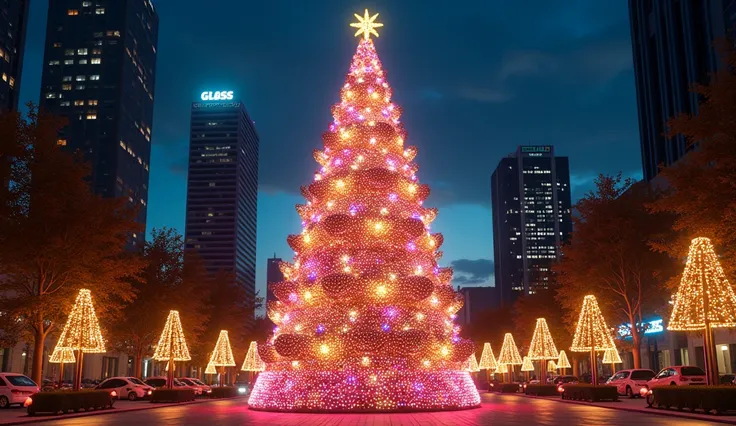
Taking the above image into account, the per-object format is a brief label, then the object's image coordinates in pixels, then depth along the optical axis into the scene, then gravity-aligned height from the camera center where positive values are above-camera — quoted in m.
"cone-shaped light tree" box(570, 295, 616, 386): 26.69 +0.15
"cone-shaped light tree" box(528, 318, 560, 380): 32.84 -0.43
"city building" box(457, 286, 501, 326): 192.75 +7.72
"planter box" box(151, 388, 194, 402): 29.56 -2.69
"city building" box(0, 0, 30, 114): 86.96 +40.45
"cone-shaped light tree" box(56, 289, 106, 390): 22.08 +0.20
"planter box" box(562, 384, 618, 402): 26.39 -2.32
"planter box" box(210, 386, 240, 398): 38.44 -3.35
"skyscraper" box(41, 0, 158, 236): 136.38 +57.15
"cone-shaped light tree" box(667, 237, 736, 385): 17.84 +1.04
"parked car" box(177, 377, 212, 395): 41.00 -3.24
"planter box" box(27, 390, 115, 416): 19.62 -2.07
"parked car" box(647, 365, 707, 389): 29.12 -1.81
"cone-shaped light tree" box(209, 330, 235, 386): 37.94 -1.02
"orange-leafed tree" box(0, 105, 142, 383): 24.66 +4.32
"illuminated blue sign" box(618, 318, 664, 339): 52.00 +0.86
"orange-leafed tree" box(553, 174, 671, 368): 32.88 +4.33
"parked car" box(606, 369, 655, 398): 32.22 -2.28
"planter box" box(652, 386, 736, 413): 16.64 -1.71
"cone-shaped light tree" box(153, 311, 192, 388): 28.81 -0.33
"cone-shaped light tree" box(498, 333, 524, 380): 42.97 -1.11
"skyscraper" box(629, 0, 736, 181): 62.50 +30.19
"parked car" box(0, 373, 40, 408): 24.30 -2.00
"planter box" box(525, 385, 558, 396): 35.62 -2.97
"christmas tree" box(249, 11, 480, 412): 17.98 +1.39
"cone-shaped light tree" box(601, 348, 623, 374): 33.06 -1.06
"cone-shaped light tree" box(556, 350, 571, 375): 49.66 -1.91
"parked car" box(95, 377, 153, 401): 34.59 -2.74
